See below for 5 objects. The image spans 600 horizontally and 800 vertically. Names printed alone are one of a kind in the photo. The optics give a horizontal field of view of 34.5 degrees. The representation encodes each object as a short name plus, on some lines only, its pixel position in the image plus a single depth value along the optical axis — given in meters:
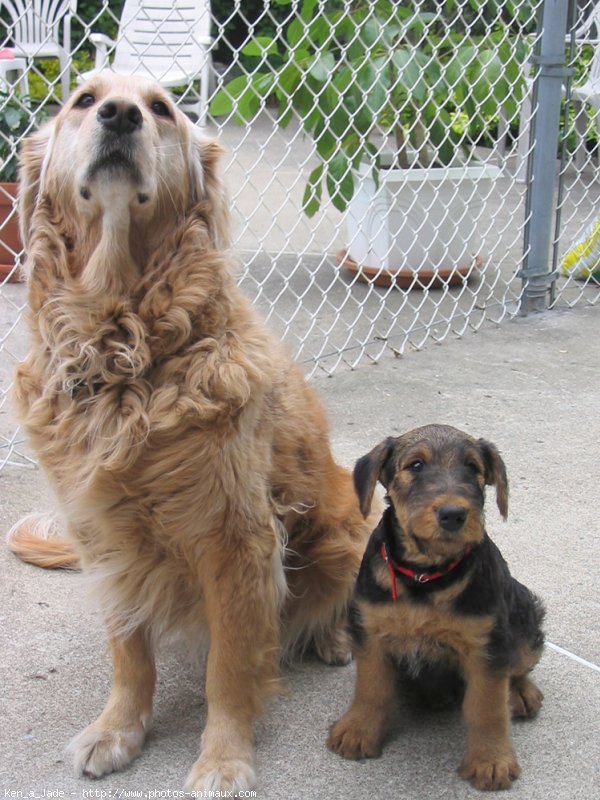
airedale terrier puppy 2.24
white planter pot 5.84
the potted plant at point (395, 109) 5.14
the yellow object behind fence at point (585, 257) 6.34
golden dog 2.35
